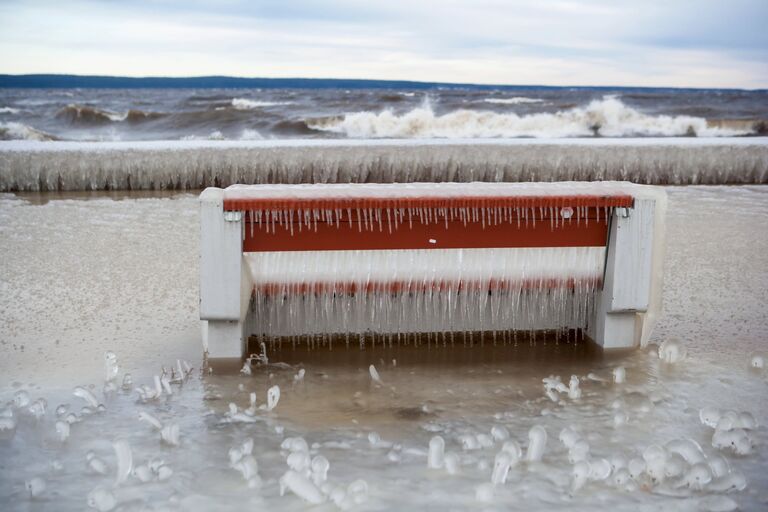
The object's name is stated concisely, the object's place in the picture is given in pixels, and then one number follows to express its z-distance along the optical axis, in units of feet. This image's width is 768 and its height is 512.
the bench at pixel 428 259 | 13.16
